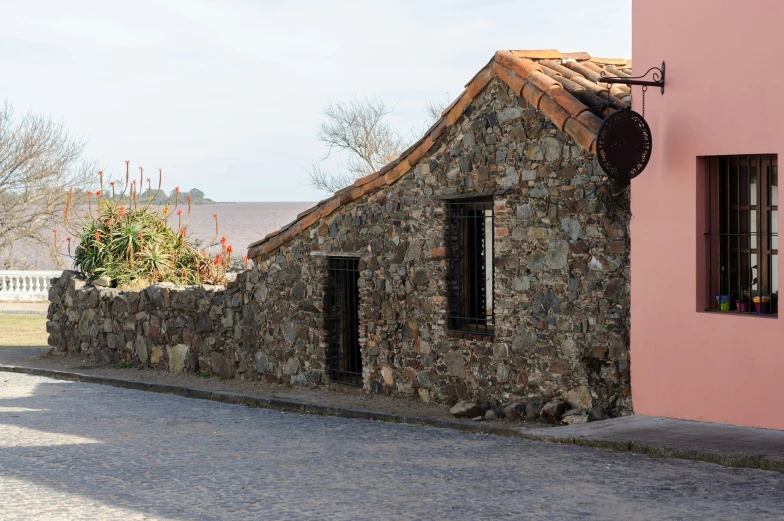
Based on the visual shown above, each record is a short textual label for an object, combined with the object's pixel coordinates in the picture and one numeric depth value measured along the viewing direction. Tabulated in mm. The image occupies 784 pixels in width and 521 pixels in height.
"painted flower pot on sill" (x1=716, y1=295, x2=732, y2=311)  9258
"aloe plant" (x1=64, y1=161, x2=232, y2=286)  18875
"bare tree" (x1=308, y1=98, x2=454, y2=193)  43909
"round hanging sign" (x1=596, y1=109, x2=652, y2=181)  9398
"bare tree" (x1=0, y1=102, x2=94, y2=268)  38062
